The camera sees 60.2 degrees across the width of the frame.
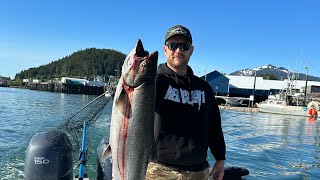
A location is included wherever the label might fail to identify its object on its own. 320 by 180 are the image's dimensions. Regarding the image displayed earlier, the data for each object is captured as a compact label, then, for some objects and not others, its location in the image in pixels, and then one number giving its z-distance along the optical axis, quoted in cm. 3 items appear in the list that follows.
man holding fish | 308
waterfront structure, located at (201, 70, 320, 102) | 6993
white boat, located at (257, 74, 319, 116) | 4987
